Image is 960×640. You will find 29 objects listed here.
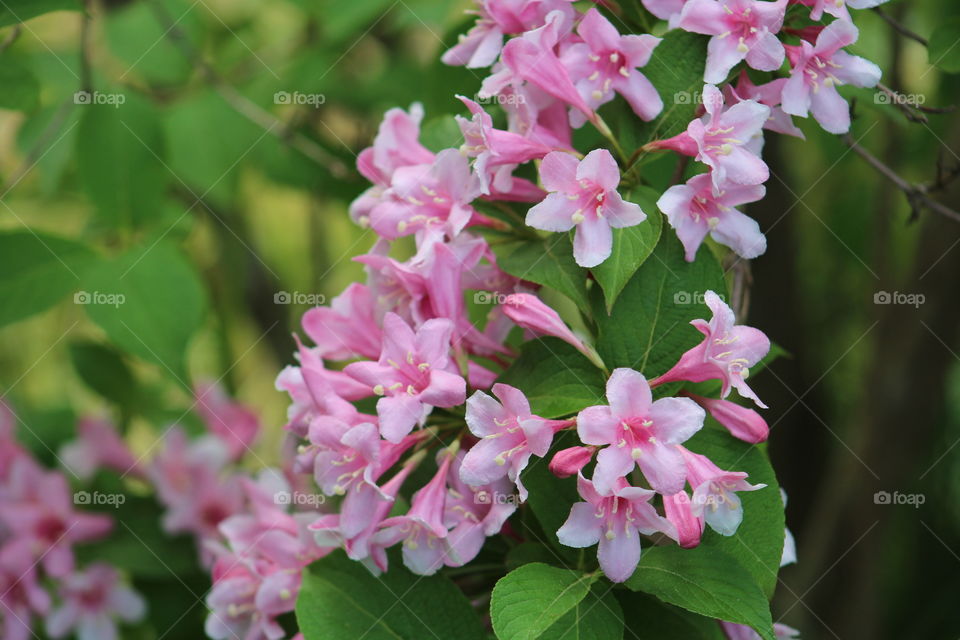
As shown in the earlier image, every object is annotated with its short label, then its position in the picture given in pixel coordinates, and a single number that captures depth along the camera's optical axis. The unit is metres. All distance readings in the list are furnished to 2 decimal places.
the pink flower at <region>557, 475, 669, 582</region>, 1.21
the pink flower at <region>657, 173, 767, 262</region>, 1.23
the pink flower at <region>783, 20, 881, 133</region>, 1.24
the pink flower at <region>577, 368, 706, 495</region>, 1.20
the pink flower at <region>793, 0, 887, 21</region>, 1.23
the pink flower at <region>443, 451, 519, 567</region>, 1.23
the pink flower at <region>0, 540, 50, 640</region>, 1.42
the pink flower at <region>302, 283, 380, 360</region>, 1.28
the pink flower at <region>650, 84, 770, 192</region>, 1.22
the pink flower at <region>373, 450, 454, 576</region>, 1.25
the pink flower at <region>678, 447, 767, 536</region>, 1.21
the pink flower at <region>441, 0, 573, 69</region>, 1.26
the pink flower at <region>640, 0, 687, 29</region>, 1.25
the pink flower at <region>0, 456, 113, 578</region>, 1.43
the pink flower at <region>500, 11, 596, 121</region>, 1.24
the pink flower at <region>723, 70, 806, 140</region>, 1.25
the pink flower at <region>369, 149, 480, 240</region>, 1.25
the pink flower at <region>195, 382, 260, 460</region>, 1.54
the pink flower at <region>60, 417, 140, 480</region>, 1.49
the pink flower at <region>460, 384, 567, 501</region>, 1.22
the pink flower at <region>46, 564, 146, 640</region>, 1.44
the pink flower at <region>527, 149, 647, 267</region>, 1.23
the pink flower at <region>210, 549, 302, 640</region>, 1.28
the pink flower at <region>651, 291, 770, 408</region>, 1.22
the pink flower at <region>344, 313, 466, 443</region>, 1.23
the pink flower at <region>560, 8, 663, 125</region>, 1.25
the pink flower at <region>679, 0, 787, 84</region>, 1.23
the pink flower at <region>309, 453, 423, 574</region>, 1.24
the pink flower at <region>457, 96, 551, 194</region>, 1.23
